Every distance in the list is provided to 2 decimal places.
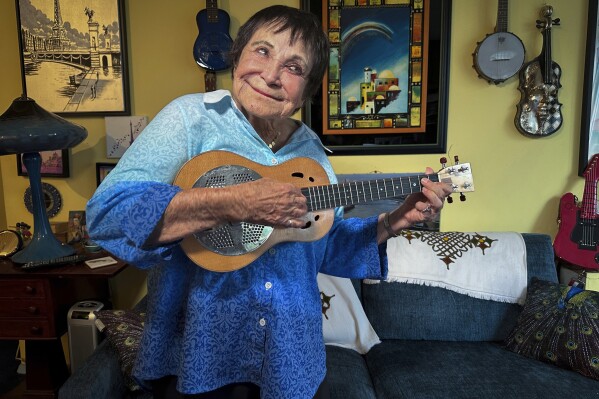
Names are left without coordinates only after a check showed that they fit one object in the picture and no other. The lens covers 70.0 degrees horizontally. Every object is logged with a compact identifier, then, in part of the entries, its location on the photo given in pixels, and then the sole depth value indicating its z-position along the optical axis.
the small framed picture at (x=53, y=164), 2.37
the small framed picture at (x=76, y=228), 2.31
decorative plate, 2.41
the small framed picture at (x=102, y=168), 2.34
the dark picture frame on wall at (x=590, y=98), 2.12
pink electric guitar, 2.11
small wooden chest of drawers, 1.89
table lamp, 1.76
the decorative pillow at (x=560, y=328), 1.66
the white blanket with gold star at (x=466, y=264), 1.98
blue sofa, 1.55
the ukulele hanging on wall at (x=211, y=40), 2.13
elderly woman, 0.76
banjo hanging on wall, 2.09
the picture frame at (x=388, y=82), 2.18
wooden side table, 1.89
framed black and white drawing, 2.21
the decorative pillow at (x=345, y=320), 1.94
